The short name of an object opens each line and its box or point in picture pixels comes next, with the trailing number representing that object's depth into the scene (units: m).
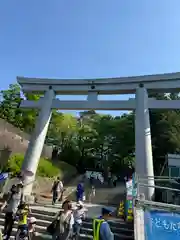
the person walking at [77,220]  5.57
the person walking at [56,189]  9.15
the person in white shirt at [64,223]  4.75
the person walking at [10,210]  5.54
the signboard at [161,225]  3.71
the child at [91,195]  12.34
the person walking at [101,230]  3.46
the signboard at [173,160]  12.73
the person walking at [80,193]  9.21
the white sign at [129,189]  7.52
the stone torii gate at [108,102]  10.34
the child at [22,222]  4.98
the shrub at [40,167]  12.91
